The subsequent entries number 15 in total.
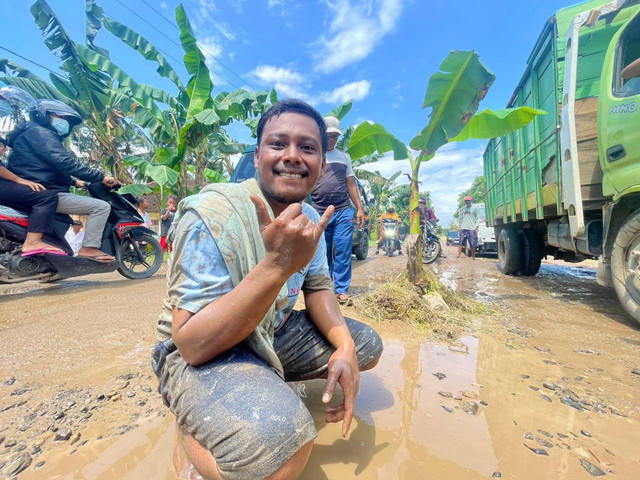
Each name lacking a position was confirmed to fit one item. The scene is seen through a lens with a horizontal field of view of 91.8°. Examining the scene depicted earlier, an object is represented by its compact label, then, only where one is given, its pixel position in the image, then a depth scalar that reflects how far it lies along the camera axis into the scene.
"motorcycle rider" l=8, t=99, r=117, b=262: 3.27
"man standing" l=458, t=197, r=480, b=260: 8.27
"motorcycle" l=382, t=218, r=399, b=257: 9.45
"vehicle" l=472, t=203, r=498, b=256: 9.41
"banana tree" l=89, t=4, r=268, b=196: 6.56
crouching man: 0.85
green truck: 2.48
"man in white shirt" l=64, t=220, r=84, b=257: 5.46
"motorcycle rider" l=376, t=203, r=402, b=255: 9.80
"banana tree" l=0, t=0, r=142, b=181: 6.15
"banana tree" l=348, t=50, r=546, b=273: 3.12
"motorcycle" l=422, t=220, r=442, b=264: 7.45
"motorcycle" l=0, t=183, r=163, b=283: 3.33
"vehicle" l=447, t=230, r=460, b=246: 16.29
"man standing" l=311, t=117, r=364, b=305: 3.22
